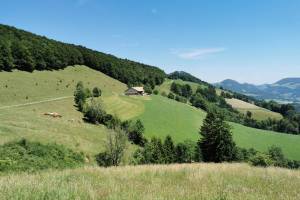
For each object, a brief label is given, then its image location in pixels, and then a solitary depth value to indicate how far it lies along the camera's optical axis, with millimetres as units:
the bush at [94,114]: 88938
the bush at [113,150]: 59481
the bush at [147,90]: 163650
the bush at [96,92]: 116250
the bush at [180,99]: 174925
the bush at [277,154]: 97812
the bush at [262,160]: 67500
